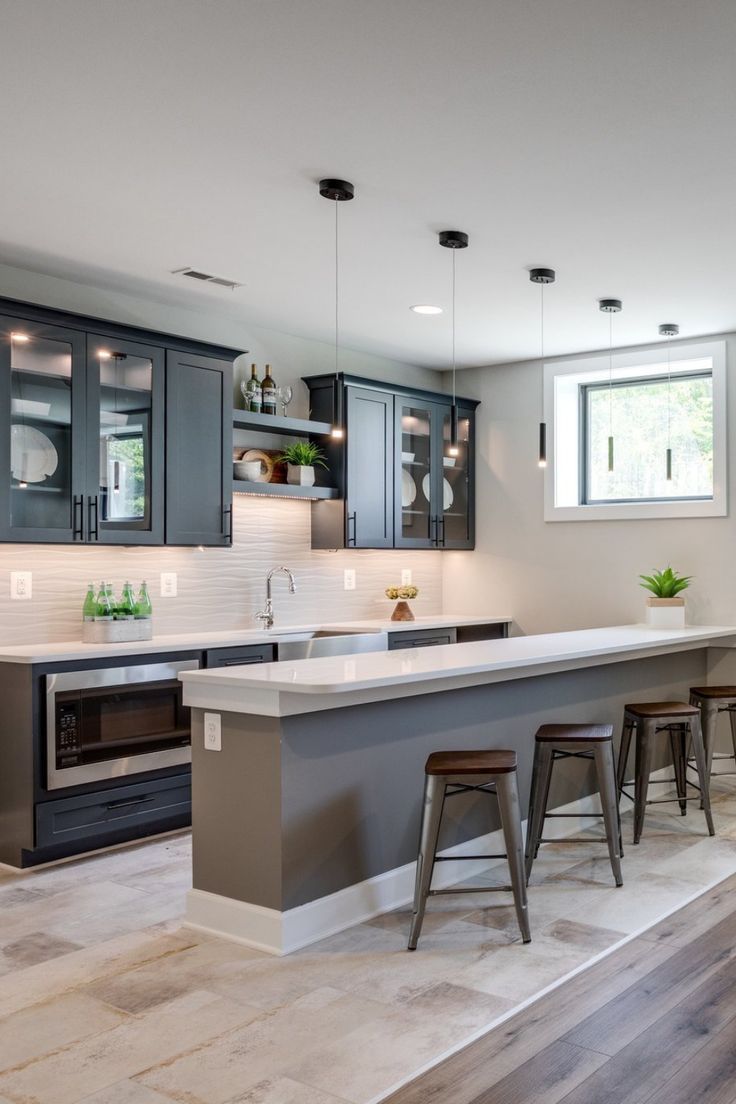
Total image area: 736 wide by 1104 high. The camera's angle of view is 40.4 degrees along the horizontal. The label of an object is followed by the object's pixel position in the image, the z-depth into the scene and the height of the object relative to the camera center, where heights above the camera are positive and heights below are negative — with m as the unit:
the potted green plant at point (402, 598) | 6.42 -0.19
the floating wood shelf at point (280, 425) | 5.40 +0.81
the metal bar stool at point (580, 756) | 3.79 -0.77
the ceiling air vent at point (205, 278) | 4.66 +1.40
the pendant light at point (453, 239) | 4.09 +1.36
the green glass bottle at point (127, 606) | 4.72 -0.17
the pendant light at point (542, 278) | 4.61 +1.36
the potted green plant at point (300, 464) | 5.80 +0.62
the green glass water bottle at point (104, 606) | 4.65 -0.17
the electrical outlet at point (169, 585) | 5.30 -0.08
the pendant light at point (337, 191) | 3.52 +1.35
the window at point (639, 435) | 6.09 +0.87
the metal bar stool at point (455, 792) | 3.19 -0.78
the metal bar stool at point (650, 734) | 4.44 -0.75
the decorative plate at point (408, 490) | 6.44 +0.51
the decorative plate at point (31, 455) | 4.29 +0.50
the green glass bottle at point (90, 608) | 4.64 -0.18
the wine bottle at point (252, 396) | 5.57 +0.97
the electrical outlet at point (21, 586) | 4.58 -0.07
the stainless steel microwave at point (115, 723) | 4.17 -0.67
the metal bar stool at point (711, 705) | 5.16 -0.71
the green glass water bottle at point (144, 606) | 4.77 -0.17
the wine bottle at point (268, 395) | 5.64 +0.99
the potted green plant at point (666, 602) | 5.86 -0.19
